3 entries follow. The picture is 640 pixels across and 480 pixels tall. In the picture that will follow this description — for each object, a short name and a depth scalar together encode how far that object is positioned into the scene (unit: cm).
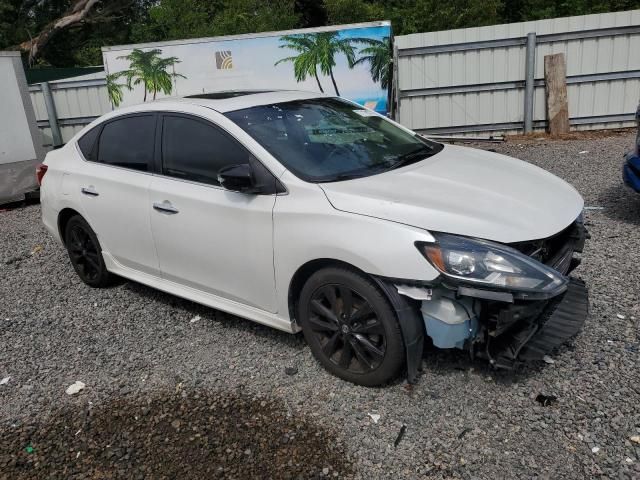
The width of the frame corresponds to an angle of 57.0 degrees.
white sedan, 294
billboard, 1040
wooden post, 1092
